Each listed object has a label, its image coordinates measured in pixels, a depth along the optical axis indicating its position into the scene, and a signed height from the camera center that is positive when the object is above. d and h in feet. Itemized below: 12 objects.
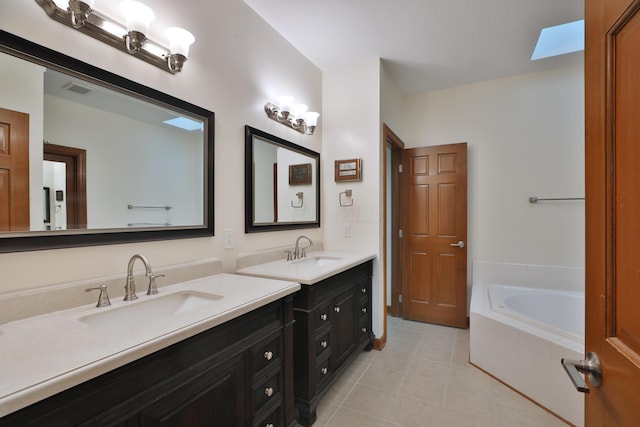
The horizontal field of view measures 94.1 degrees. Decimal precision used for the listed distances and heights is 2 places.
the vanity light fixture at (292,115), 7.41 +2.57
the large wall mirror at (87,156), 3.38 +0.78
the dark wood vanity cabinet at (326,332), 5.63 -2.63
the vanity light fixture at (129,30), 3.68 +2.54
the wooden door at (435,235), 10.43 -0.81
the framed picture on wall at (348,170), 9.05 +1.32
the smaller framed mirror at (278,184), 6.69 +0.75
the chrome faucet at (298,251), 7.84 -1.04
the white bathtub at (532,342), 5.97 -3.06
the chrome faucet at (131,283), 4.03 -0.97
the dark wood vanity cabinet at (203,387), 2.45 -1.84
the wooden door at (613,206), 1.81 +0.04
